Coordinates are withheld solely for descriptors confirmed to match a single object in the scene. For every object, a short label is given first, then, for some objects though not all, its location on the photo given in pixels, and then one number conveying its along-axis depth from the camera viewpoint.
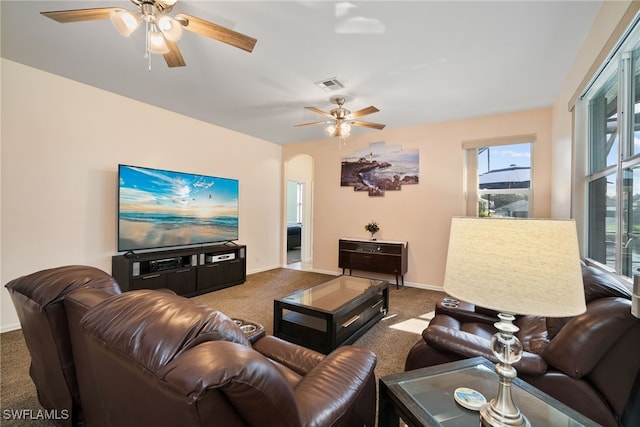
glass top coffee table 2.43
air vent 3.12
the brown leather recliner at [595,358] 1.20
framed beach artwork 4.83
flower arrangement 5.04
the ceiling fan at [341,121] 3.66
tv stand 3.41
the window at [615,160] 1.84
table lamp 0.80
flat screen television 3.54
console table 4.56
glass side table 0.99
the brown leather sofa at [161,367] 0.63
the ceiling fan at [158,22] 1.76
